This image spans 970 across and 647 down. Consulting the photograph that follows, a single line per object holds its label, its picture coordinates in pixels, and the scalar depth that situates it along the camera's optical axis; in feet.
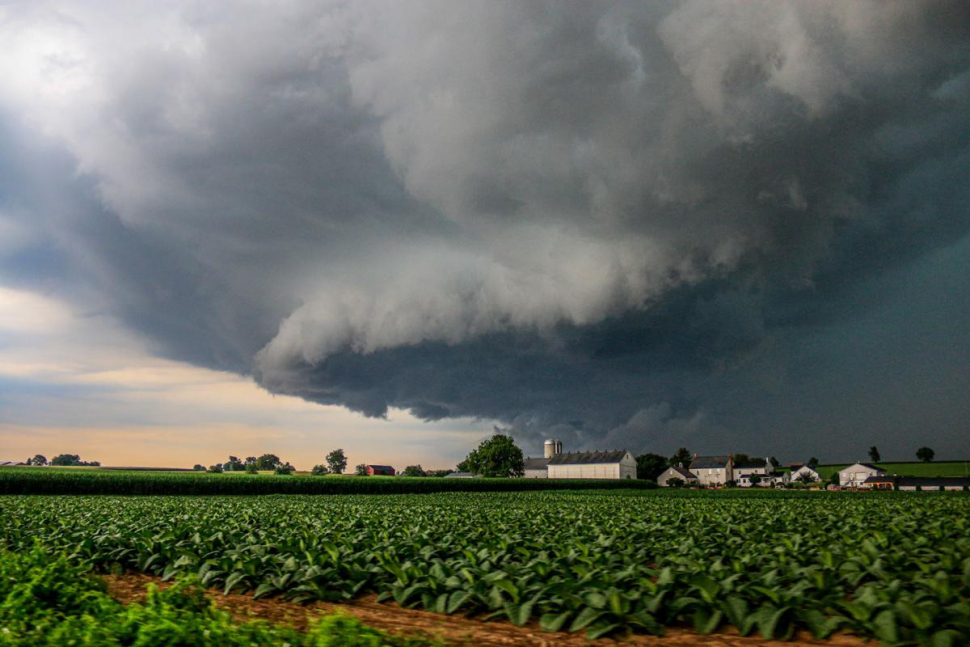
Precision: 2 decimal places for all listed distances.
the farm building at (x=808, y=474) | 542.57
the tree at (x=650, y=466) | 504.43
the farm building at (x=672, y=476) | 503.20
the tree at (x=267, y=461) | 396.37
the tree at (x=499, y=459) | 455.22
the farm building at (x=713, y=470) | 543.39
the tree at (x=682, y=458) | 563.07
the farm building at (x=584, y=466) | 449.06
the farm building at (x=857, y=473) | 483.51
